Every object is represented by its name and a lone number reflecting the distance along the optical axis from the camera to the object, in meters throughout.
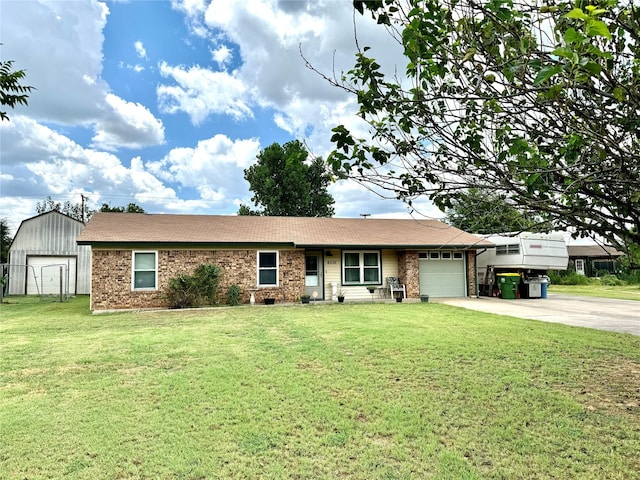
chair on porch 18.48
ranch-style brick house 15.57
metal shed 22.70
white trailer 19.41
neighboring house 39.22
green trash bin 19.42
